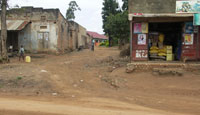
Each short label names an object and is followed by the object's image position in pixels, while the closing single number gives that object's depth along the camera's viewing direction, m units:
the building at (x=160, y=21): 9.65
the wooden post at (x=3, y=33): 13.30
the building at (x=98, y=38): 58.57
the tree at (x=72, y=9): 48.66
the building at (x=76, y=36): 27.53
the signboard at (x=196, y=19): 8.95
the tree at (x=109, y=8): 40.31
